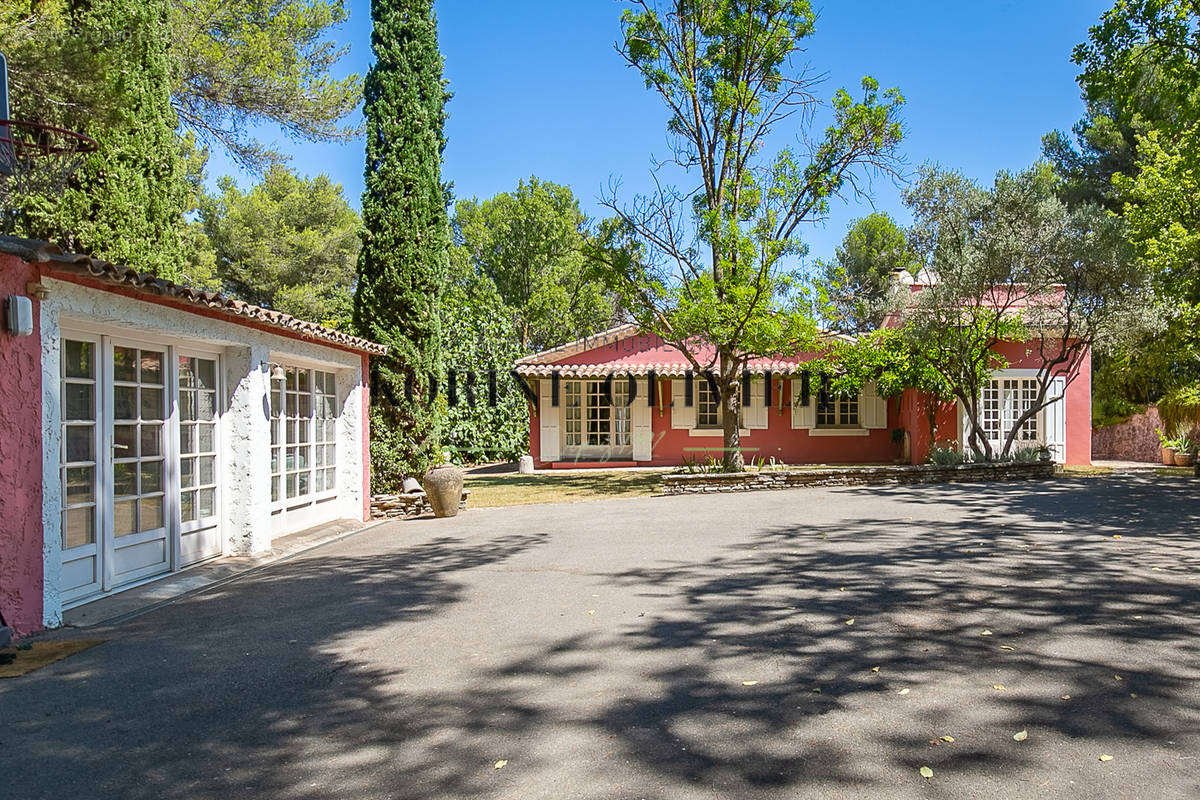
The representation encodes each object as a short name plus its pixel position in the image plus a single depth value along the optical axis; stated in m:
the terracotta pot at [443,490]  12.46
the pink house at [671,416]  21.89
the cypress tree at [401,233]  13.26
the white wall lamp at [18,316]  5.18
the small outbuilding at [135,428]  5.34
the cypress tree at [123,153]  8.83
